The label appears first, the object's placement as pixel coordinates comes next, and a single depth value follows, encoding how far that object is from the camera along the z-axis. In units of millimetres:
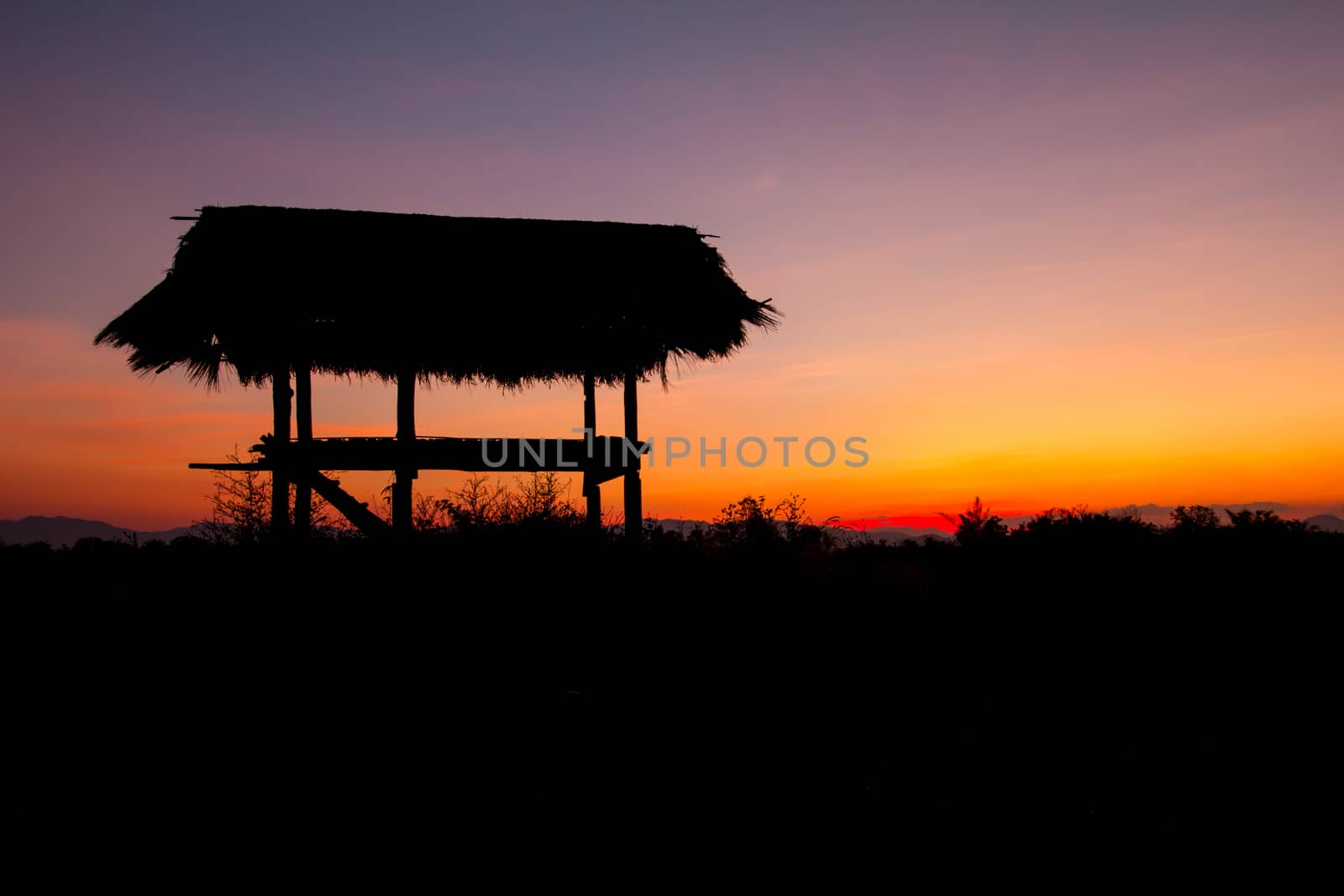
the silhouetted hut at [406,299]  10008
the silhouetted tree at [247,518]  12984
